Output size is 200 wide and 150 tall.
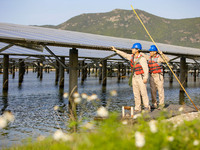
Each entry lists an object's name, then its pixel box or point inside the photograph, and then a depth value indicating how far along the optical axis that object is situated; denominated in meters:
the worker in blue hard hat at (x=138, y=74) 8.70
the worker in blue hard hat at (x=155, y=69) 9.91
